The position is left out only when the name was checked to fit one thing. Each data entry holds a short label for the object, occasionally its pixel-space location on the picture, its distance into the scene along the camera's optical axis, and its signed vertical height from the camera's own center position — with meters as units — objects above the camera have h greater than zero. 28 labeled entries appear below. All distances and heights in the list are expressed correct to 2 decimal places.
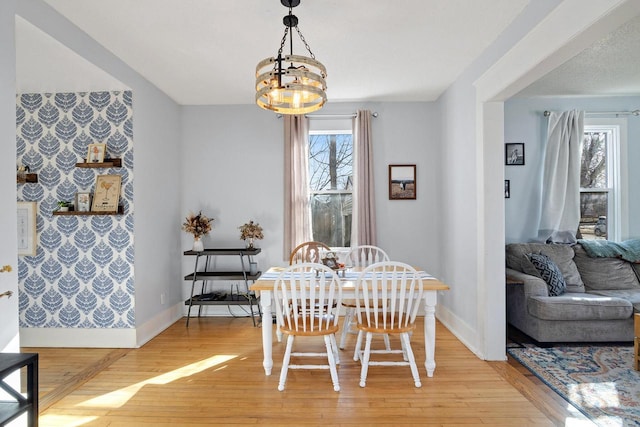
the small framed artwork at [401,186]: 4.75 +0.29
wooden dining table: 2.91 -0.81
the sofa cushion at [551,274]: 3.72 -0.68
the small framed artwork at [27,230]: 3.63 -0.16
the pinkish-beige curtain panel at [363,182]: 4.65 +0.34
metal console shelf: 4.35 -0.79
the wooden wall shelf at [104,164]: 3.56 +0.46
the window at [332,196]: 4.88 +0.17
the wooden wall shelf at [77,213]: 3.56 +0.00
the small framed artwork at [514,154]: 4.52 +0.64
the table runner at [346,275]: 3.22 -0.59
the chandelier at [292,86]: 2.26 +0.81
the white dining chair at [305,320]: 2.65 -0.83
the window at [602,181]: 4.55 +0.31
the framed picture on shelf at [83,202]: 3.62 +0.11
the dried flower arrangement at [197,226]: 4.45 -0.17
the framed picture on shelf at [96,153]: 3.62 +0.58
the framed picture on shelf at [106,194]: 3.59 +0.18
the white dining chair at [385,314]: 2.66 -0.78
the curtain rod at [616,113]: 4.51 +1.13
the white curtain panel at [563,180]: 4.38 +0.31
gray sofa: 3.48 -0.88
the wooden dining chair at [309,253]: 4.27 -0.51
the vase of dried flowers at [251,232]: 4.50 -0.26
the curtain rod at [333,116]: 4.71 +1.19
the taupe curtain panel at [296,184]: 4.65 +0.33
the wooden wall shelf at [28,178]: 3.62 +0.34
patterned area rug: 2.42 -1.32
